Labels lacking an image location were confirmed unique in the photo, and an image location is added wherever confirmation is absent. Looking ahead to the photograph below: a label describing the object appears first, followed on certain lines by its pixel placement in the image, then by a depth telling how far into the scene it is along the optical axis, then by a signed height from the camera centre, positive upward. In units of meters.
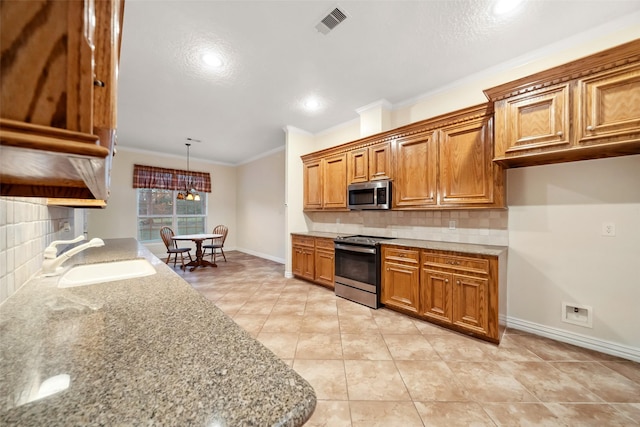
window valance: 5.76 +0.86
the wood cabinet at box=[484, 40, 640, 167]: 1.66 +0.80
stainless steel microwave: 3.11 +0.24
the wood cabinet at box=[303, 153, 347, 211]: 3.77 +0.49
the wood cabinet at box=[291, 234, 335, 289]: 3.66 -0.76
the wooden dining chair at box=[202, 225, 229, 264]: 5.45 -0.55
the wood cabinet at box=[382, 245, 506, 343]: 2.15 -0.76
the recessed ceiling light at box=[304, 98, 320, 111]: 3.37 +1.58
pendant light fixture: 5.29 +0.50
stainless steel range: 2.94 -0.74
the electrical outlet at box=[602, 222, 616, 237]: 1.99 -0.13
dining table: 5.01 -0.98
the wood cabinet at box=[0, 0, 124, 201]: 0.29 +0.17
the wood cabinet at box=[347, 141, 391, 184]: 3.18 +0.70
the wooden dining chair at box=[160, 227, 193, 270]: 5.02 -0.65
